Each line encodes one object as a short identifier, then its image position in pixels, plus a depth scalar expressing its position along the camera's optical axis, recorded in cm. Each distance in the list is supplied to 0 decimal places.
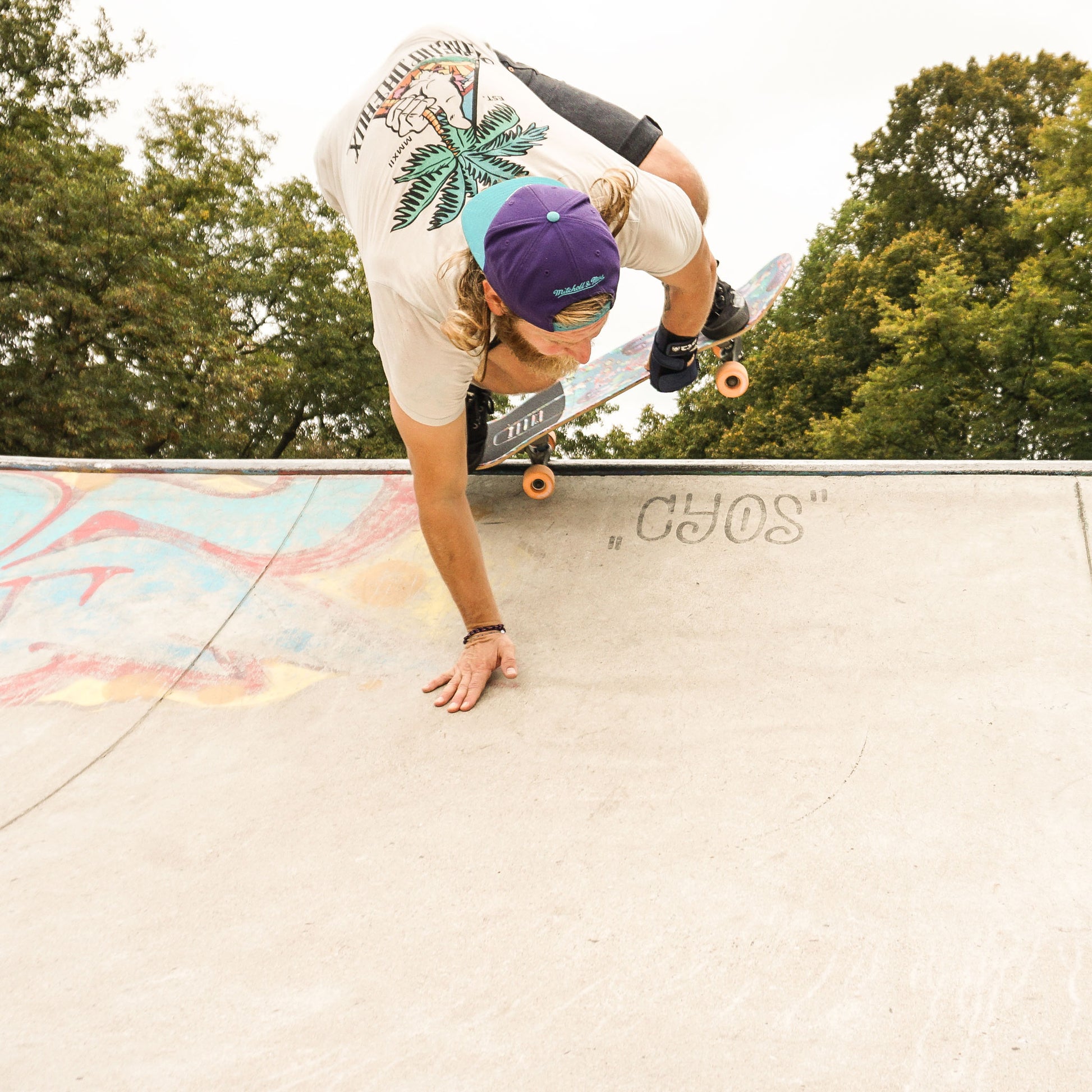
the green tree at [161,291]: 1723
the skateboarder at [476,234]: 214
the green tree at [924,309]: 1950
